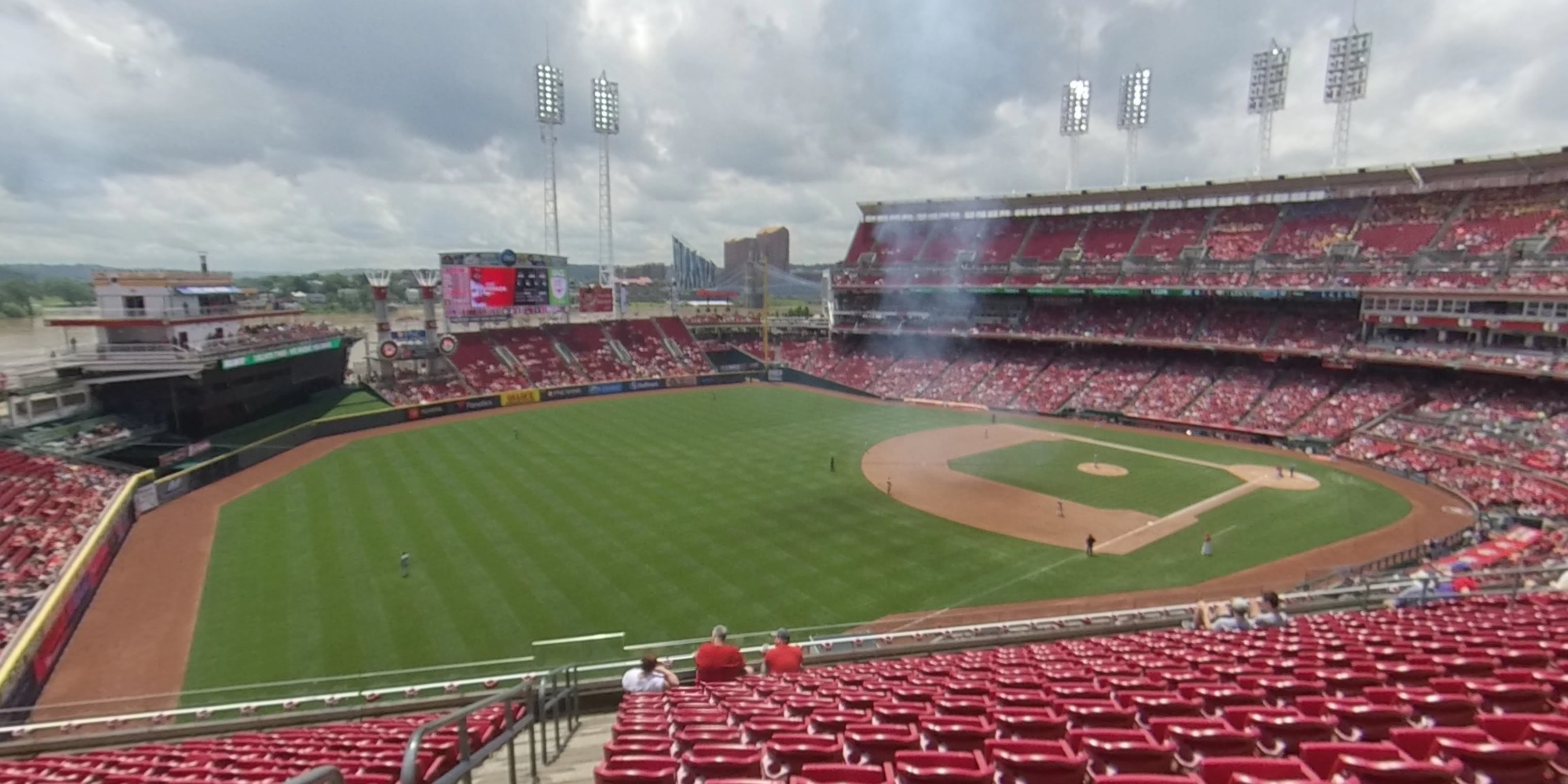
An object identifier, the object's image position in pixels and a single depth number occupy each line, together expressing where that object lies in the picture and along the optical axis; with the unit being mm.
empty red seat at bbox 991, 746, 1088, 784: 4457
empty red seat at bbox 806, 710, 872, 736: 6461
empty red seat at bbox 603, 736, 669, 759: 6121
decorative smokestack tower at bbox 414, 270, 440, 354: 53469
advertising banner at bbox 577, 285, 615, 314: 64375
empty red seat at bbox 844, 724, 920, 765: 5367
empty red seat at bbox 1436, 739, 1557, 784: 4242
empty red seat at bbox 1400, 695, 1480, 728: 5789
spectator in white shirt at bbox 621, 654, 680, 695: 10141
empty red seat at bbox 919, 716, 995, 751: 5621
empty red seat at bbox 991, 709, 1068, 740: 5855
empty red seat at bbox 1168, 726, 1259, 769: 5098
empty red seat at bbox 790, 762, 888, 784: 4711
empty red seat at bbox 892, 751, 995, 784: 4379
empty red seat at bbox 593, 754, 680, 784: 5027
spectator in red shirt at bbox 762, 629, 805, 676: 11242
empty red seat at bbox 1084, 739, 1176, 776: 4770
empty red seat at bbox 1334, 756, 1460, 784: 4004
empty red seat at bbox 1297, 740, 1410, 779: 4641
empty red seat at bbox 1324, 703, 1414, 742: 5527
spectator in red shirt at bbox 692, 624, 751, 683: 10664
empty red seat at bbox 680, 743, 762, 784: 5141
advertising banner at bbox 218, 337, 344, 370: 38156
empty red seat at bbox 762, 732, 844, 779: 5290
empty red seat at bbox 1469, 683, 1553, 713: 6199
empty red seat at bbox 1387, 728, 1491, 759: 4875
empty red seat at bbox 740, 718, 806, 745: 6332
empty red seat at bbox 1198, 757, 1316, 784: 4324
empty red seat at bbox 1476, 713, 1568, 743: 5082
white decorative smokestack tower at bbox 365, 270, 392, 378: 50500
